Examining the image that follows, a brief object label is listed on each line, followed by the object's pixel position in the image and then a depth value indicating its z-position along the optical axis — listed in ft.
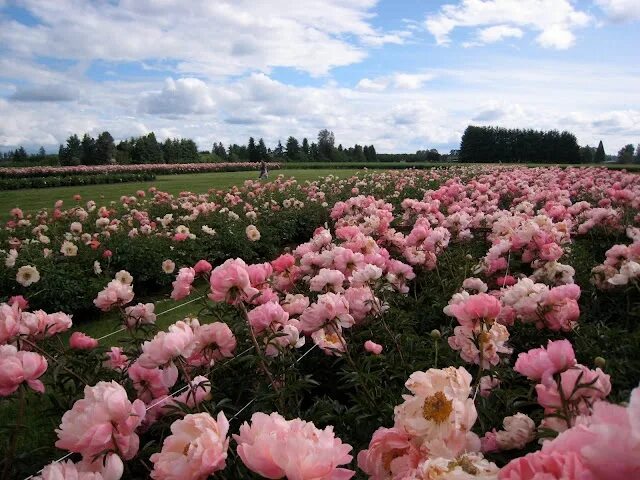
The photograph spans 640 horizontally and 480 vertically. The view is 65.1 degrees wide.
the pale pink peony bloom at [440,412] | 3.25
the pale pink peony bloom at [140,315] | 8.12
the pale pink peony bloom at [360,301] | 7.32
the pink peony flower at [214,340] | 5.85
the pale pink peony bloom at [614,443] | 1.62
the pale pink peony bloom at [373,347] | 6.15
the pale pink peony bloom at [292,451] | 2.67
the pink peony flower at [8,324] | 5.69
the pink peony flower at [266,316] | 6.36
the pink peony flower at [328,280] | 7.80
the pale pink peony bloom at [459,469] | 2.47
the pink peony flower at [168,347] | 5.00
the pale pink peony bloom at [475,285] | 8.20
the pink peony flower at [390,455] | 3.33
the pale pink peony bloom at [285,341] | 6.48
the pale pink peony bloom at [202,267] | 8.17
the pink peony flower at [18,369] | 4.78
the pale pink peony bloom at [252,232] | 15.65
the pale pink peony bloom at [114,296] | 7.81
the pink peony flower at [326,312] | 6.15
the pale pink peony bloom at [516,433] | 3.88
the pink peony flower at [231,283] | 5.74
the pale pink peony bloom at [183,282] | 7.84
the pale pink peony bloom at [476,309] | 4.89
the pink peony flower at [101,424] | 3.76
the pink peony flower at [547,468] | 1.82
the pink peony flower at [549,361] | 3.53
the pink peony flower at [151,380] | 5.41
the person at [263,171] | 93.02
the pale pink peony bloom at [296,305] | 7.70
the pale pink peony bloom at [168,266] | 13.37
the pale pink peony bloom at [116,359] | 7.20
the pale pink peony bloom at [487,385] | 5.33
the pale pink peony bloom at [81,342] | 7.30
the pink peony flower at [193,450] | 3.22
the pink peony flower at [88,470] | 3.28
